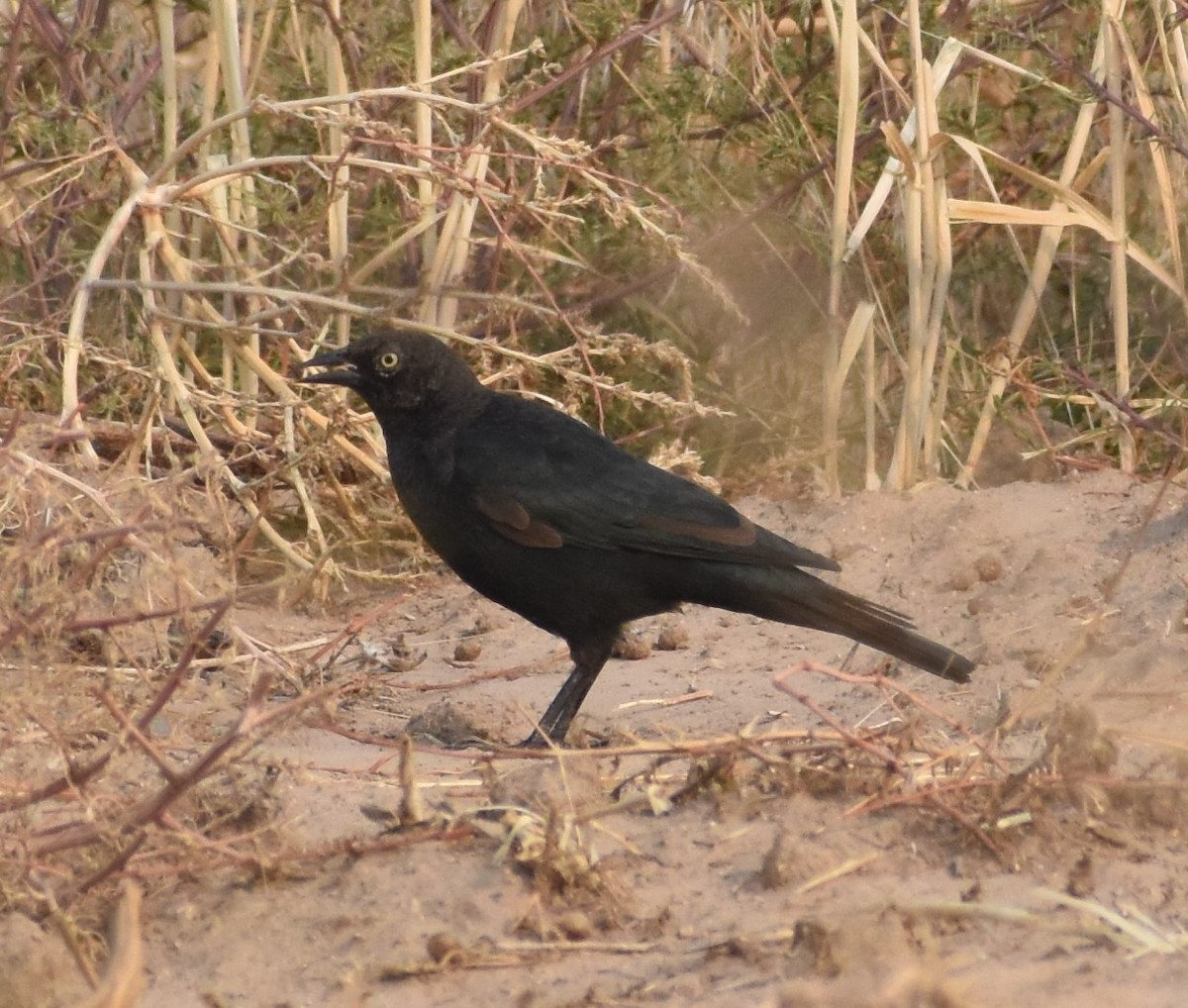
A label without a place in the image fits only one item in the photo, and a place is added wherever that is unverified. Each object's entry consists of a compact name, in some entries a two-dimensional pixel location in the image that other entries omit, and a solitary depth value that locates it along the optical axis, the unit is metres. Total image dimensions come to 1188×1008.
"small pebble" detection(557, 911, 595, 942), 6.46
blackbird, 9.68
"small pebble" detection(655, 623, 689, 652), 11.23
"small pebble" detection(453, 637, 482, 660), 11.21
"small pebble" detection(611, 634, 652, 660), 11.22
